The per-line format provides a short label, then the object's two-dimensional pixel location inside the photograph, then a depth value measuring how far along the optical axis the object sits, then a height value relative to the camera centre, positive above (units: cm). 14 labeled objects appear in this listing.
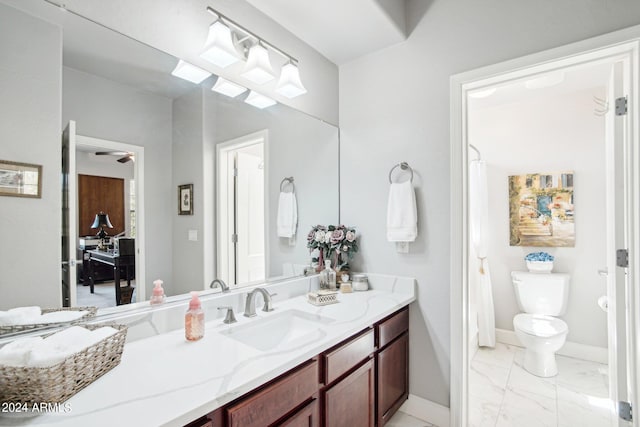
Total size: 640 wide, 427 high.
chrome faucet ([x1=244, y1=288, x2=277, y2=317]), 155 -46
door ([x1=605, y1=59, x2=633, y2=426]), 150 -9
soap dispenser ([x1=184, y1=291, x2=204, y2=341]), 123 -43
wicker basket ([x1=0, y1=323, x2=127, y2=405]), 73 -41
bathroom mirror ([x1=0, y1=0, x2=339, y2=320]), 117 +33
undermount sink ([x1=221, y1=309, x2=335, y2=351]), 138 -56
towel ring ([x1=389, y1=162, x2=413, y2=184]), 204 +32
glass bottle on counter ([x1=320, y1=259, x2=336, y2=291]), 214 -44
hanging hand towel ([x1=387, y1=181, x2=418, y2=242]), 196 +0
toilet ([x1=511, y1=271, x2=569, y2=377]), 244 -91
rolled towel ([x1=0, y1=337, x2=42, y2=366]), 75 -35
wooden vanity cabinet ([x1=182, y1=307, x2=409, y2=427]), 98 -73
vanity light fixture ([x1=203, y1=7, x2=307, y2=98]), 158 +90
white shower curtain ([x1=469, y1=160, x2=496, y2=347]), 303 -47
